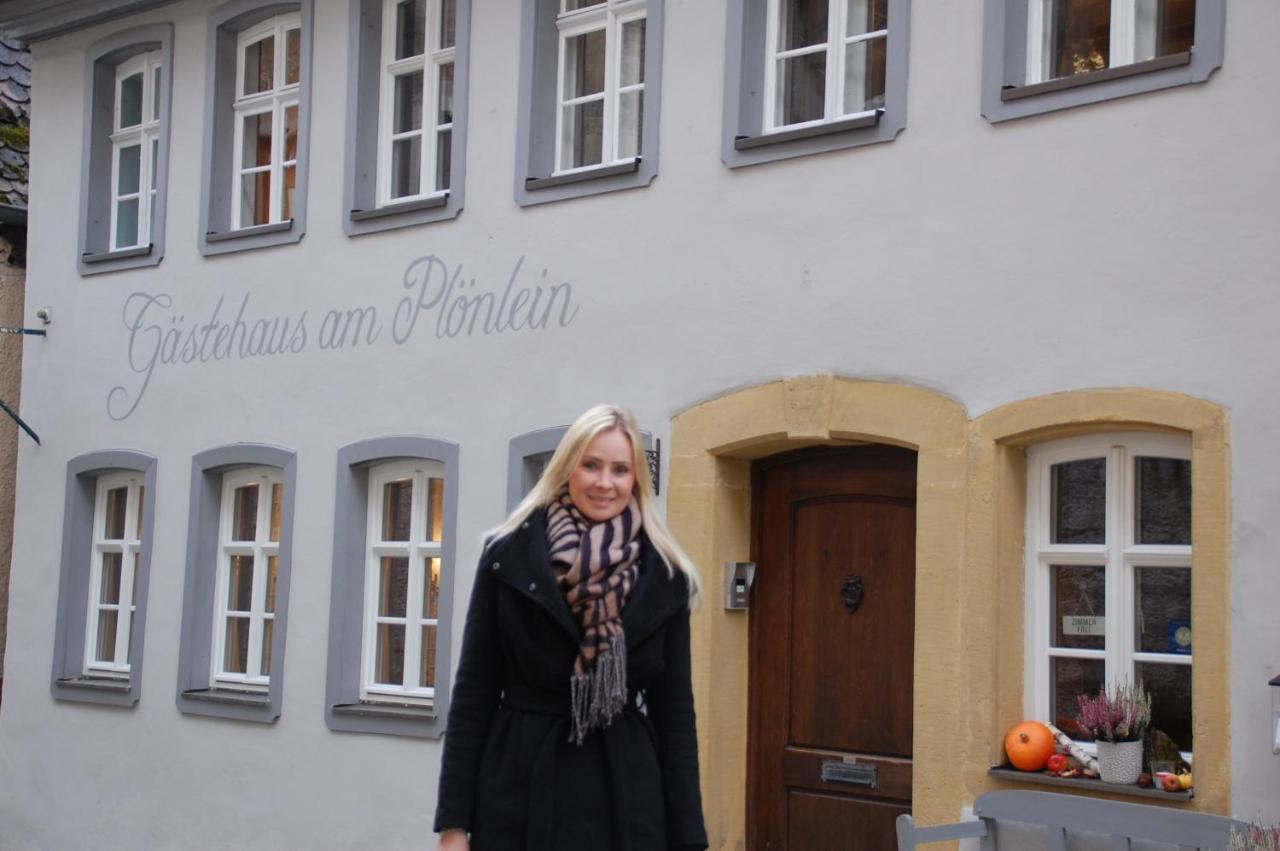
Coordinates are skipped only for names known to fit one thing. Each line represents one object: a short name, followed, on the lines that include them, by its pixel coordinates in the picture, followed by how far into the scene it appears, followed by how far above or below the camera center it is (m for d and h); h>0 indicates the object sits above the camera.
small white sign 7.62 +0.14
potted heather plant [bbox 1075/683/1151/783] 7.25 -0.30
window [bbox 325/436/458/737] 10.35 +0.30
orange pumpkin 7.56 -0.39
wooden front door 8.41 +0.00
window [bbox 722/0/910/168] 8.38 +2.78
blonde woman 4.79 -0.10
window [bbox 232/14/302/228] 11.65 +3.34
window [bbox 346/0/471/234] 10.66 +3.16
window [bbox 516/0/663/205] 9.64 +2.97
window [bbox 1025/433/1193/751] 7.41 +0.36
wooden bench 6.32 -0.61
